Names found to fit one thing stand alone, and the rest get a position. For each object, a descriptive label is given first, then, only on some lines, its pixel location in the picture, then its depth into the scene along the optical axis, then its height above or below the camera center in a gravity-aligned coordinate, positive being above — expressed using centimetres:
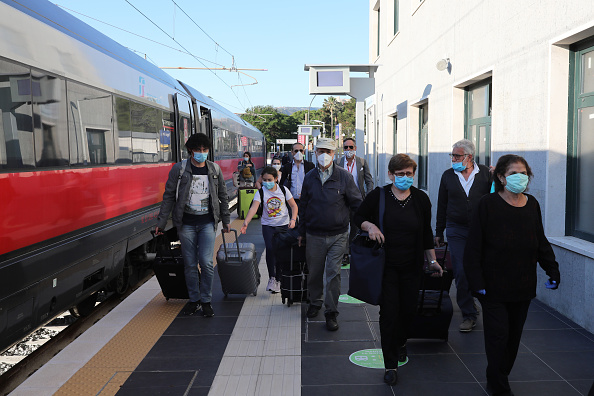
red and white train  458 -16
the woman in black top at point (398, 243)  439 -74
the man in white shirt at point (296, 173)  842 -43
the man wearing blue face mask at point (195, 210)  625 -67
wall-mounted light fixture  1056 +130
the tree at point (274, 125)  13450 +400
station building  607 +47
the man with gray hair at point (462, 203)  571 -61
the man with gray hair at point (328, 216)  577 -71
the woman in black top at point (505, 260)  394 -80
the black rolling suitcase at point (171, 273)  668 -140
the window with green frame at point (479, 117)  919 +34
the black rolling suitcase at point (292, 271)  654 -138
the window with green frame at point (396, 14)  1687 +352
